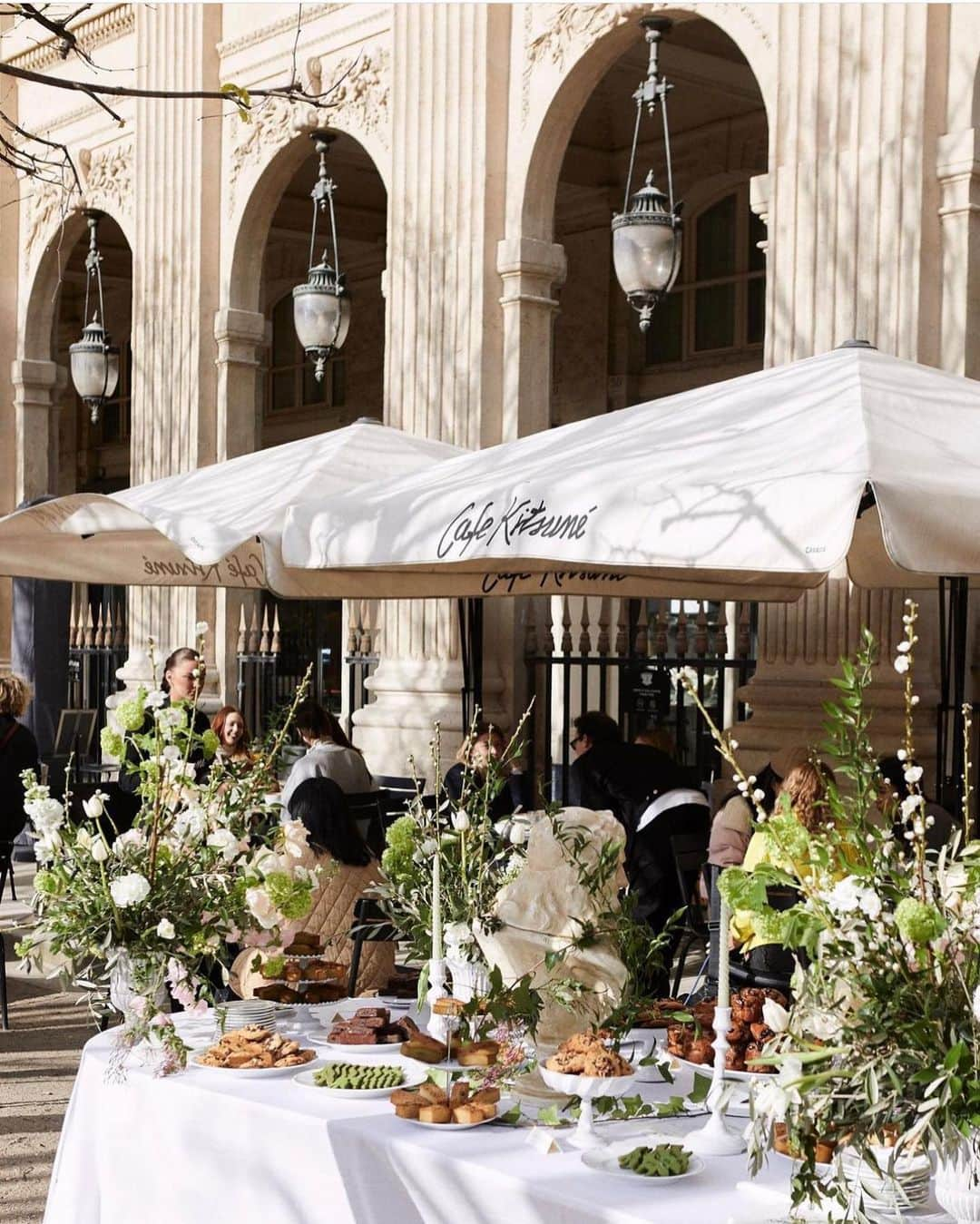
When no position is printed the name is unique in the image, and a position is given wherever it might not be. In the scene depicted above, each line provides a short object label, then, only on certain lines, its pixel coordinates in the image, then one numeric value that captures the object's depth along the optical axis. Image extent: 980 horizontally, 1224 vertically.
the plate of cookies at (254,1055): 4.05
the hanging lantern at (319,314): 11.80
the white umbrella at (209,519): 6.93
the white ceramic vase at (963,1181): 2.85
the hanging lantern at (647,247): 9.25
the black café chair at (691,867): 7.11
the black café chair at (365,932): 6.34
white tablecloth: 3.26
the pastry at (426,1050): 3.95
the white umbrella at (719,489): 4.15
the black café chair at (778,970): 5.70
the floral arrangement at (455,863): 4.16
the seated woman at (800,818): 5.45
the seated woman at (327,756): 7.83
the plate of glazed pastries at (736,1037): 3.89
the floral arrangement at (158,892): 4.20
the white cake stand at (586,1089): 3.51
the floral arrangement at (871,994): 2.73
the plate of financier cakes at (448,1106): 3.62
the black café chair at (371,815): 7.83
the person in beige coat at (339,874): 6.58
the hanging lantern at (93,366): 14.55
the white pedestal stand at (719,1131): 3.48
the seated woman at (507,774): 8.34
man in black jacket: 7.24
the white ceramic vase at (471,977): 4.02
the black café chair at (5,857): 8.41
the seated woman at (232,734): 8.22
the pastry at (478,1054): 3.85
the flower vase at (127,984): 4.22
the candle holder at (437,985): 4.09
